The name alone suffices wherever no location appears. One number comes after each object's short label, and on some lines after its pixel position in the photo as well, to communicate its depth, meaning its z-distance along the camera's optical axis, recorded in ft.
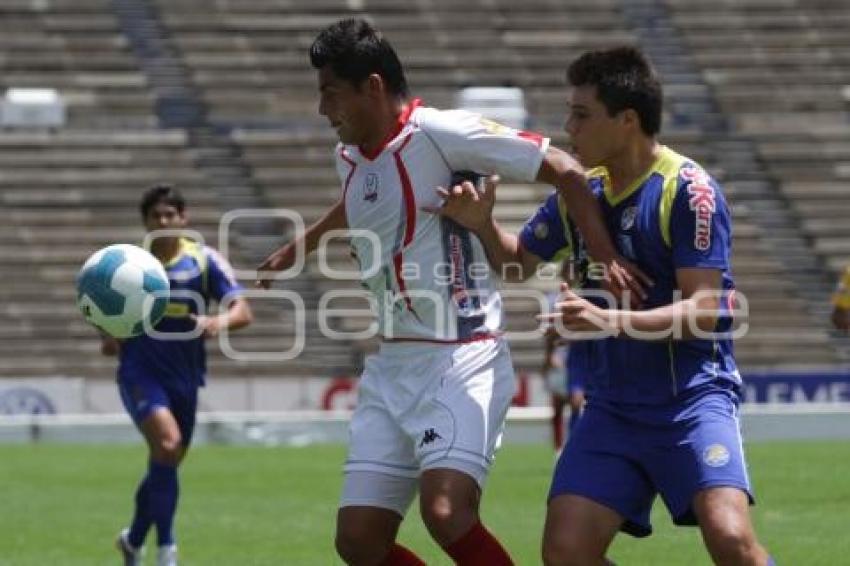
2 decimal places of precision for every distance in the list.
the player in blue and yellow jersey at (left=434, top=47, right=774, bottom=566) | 43.37
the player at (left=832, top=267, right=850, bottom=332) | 100.62
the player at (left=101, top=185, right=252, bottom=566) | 75.10
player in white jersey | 47.98
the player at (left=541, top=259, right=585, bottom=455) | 130.00
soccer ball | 59.98
